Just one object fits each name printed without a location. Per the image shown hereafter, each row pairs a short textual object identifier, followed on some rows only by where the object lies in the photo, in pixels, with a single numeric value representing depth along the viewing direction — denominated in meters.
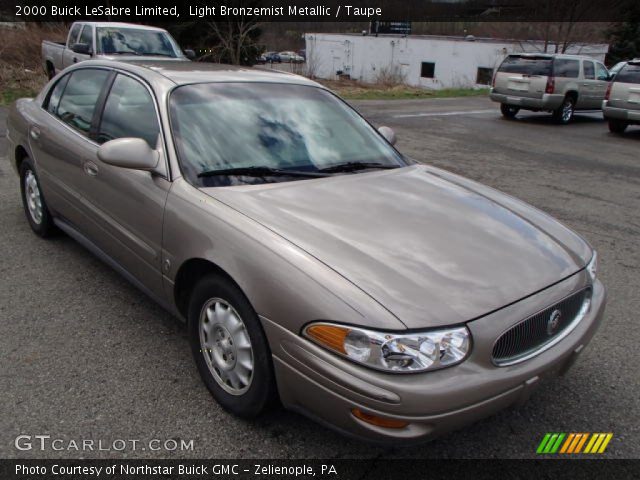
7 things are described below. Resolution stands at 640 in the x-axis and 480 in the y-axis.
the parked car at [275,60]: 28.77
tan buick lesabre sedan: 2.07
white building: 40.19
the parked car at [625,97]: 12.31
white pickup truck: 11.27
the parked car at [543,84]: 14.27
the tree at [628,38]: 38.34
